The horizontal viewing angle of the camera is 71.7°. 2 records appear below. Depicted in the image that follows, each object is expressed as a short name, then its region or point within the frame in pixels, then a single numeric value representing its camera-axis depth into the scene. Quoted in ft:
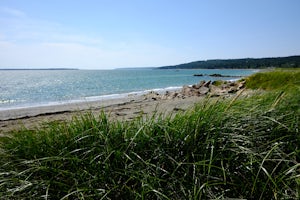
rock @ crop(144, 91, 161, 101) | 49.89
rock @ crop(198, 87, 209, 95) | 49.40
